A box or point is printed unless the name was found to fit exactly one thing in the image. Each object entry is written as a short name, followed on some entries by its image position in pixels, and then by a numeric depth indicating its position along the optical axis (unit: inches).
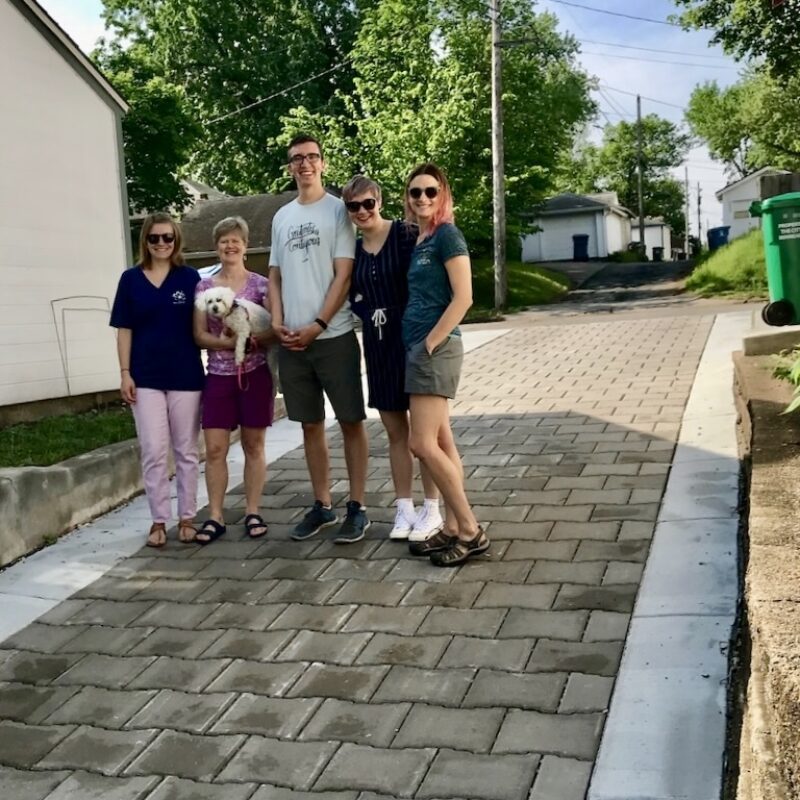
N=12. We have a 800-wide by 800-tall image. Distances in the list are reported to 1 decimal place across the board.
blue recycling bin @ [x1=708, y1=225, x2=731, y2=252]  1583.4
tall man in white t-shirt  188.7
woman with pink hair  168.4
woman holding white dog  202.1
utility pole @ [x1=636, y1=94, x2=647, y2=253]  2279.8
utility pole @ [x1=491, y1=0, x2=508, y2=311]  917.2
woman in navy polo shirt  203.3
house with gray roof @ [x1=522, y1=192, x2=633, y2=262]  2062.0
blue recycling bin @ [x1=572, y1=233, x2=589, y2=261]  2047.2
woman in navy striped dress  179.5
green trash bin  366.3
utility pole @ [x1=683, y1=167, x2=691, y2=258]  3392.7
